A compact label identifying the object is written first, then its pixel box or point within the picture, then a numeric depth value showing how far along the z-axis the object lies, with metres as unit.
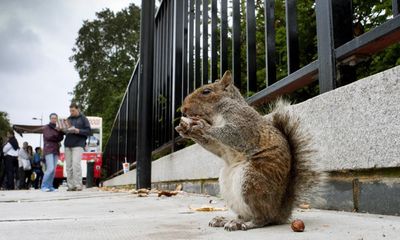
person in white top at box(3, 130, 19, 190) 13.95
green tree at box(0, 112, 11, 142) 49.31
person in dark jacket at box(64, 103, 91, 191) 8.80
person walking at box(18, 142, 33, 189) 15.47
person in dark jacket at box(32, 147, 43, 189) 17.11
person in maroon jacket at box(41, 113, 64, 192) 8.99
